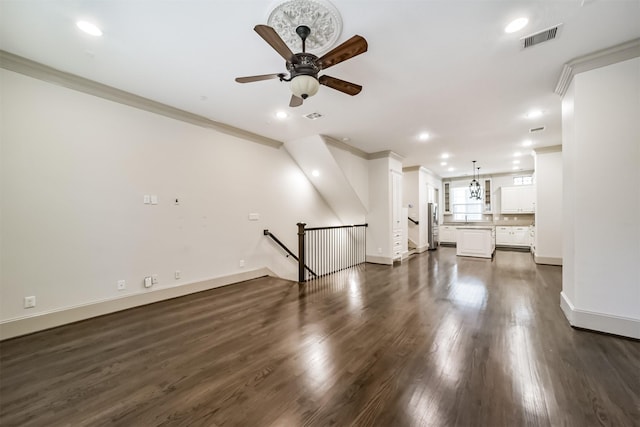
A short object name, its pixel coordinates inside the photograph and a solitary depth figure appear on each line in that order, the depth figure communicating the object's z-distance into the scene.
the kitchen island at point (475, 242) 7.27
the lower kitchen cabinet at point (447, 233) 10.15
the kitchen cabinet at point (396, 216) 6.62
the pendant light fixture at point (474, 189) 9.84
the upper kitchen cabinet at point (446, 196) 11.23
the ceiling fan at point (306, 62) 1.97
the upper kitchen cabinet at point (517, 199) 8.91
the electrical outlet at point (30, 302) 2.68
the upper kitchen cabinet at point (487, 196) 10.18
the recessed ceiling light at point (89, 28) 2.16
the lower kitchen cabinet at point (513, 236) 8.91
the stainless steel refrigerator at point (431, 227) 9.04
